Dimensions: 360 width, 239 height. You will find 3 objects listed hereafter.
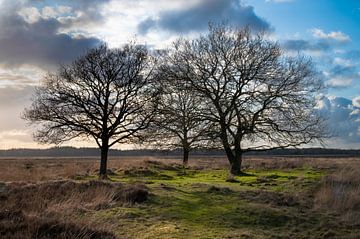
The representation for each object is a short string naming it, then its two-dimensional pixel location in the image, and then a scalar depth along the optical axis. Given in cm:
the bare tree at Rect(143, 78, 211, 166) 3180
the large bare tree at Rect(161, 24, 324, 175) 3155
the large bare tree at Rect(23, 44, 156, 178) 3319
